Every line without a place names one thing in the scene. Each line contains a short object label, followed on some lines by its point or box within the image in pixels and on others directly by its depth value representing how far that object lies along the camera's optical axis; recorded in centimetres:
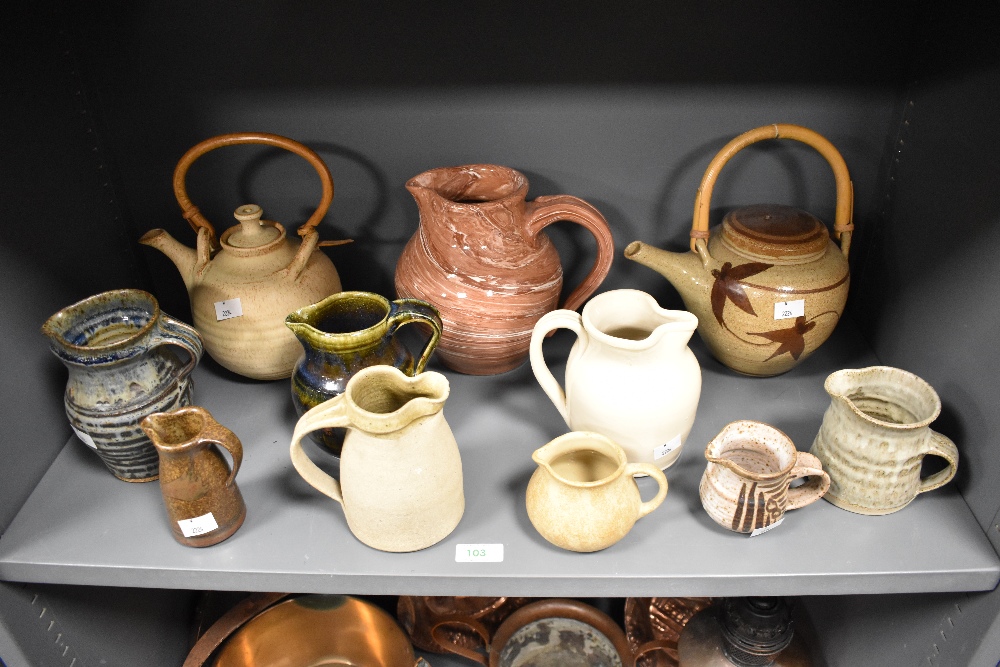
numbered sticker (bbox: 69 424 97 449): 93
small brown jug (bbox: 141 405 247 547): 84
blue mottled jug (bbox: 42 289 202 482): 89
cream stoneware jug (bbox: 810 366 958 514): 85
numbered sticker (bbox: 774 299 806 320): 99
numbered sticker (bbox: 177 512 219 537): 87
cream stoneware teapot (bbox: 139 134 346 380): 104
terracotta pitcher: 101
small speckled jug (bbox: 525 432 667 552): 83
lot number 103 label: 87
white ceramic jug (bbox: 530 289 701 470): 88
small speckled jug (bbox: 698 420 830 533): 84
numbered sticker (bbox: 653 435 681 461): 93
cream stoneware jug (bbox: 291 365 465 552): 79
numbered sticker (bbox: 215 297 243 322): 104
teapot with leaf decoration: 99
